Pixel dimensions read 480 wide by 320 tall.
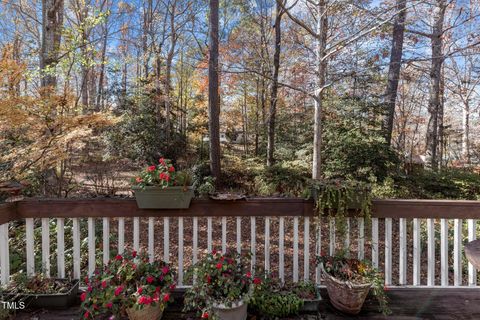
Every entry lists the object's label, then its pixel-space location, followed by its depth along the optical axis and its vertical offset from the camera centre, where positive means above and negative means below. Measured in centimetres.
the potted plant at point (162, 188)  183 -22
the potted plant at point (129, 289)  151 -80
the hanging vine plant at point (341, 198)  188 -29
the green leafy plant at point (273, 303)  170 -95
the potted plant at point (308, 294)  175 -94
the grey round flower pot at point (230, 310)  156 -92
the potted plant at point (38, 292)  173 -92
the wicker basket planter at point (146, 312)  152 -92
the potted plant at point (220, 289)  157 -81
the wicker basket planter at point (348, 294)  167 -89
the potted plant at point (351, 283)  168 -81
